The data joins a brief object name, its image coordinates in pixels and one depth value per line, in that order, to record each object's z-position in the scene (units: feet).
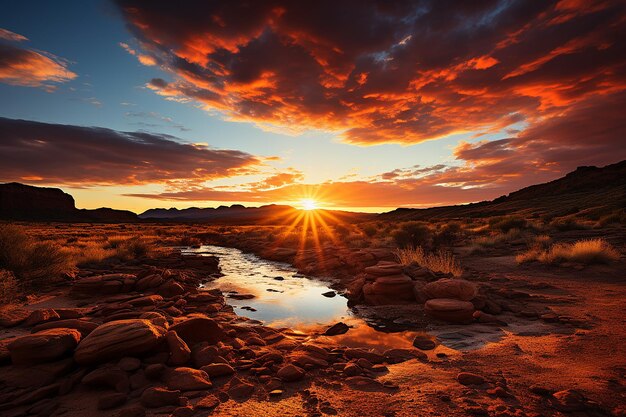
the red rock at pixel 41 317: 23.62
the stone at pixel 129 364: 17.43
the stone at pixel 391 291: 38.05
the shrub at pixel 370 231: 110.93
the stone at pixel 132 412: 14.10
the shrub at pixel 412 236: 79.25
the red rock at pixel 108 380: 16.37
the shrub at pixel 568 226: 84.33
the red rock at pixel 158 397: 15.11
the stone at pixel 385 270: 40.75
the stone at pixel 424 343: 23.91
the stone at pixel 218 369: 18.37
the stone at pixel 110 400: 14.89
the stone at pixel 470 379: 17.15
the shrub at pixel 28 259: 37.91
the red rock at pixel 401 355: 21.37
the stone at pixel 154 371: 17.42
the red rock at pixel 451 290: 32.37
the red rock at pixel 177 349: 18.99
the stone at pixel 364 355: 21.15
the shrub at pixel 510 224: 98.12
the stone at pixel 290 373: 18.16
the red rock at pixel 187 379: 16.75
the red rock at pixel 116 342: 17.61
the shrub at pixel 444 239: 79.88
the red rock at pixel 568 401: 14.38
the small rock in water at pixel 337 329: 28.17
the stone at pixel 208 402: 15.25
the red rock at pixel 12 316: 23.56
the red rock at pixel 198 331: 22.07
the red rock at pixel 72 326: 20.77
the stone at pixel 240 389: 16.48
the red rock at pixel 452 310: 29.17
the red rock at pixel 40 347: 17.16
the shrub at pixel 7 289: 28.53
